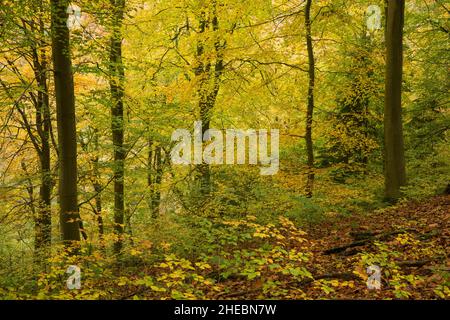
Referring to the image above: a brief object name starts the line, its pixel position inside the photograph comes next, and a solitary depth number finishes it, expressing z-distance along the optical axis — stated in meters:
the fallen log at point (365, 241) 7.55
